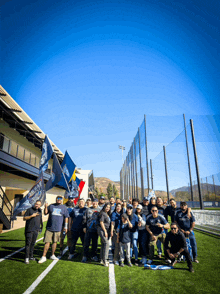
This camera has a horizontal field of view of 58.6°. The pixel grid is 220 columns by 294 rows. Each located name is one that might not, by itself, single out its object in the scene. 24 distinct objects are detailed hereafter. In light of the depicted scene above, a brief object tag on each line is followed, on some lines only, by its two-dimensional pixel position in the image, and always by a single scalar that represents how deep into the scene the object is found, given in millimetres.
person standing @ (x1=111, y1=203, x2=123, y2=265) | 5927
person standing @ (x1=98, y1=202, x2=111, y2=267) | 5741
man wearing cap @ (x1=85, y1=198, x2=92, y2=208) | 7422
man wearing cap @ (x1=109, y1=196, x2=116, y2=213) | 8134
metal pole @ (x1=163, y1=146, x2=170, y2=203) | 18553
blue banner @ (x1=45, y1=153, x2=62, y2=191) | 8666
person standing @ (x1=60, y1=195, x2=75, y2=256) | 6621
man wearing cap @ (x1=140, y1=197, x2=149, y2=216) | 7329
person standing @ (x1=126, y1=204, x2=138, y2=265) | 5898
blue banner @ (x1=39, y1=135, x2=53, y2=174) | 8227
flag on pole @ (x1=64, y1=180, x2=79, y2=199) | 10883
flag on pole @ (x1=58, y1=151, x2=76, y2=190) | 10391
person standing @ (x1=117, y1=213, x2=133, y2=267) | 5688
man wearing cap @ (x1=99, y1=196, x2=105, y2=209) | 7962
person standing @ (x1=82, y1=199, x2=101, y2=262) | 6127
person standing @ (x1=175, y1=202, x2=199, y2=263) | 5918
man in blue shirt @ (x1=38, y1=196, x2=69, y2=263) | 5906
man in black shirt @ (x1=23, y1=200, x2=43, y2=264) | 5770
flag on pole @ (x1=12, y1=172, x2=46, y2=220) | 7305
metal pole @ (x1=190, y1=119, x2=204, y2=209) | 11230
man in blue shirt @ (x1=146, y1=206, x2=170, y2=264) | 5980
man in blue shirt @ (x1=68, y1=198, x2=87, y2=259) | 6544
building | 13352
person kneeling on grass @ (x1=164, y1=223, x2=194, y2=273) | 5396
